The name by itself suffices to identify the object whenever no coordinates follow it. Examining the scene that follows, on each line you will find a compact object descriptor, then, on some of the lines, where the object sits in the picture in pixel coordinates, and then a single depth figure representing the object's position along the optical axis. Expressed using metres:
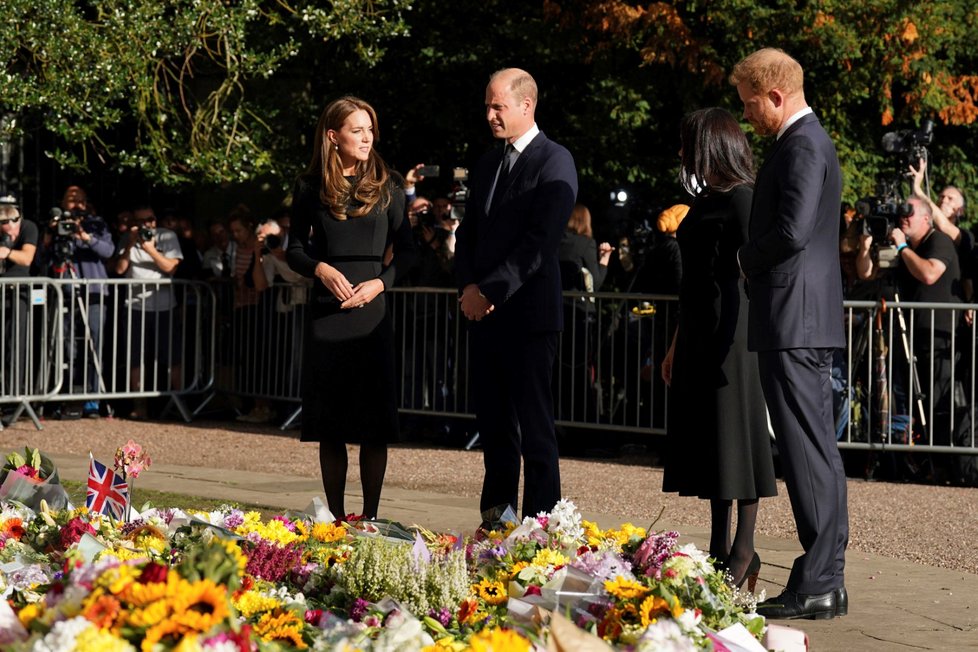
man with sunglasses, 25.73
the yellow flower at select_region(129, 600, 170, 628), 5.98
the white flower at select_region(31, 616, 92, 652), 5.88
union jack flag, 10.18
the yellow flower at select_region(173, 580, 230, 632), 5.99
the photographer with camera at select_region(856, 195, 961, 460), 20.84
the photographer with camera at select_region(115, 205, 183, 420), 27.45
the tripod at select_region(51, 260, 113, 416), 26.67
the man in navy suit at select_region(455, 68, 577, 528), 12.64
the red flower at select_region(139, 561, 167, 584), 6.26
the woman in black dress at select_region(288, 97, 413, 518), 13.66
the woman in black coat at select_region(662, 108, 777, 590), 11.68
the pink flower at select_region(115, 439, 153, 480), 10.16
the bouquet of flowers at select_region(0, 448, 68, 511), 11.36
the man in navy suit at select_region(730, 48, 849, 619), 11.00
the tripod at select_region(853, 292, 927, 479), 20.86
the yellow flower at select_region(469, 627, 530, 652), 6.18
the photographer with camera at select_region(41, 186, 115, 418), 26.53
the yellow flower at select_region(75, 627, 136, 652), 5.87
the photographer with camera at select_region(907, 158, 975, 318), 20.91
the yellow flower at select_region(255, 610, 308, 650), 7.01
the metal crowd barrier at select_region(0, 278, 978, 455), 20.94
